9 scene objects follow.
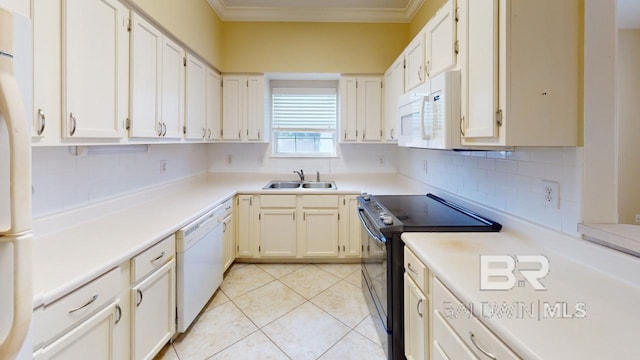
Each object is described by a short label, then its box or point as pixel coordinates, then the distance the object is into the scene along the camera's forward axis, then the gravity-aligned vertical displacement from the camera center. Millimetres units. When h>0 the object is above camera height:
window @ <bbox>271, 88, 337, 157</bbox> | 4043 +769
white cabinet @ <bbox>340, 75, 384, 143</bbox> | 3598 +791
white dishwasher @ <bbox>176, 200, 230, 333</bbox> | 1964 -664
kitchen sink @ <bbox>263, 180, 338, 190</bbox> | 3697 -134
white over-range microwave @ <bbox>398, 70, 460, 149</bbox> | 1657 +371
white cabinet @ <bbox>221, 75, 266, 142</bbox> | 3617 +829
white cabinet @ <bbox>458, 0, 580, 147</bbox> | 1243 +421
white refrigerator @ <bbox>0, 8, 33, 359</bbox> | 657 -56
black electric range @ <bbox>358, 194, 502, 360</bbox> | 1739 -406
